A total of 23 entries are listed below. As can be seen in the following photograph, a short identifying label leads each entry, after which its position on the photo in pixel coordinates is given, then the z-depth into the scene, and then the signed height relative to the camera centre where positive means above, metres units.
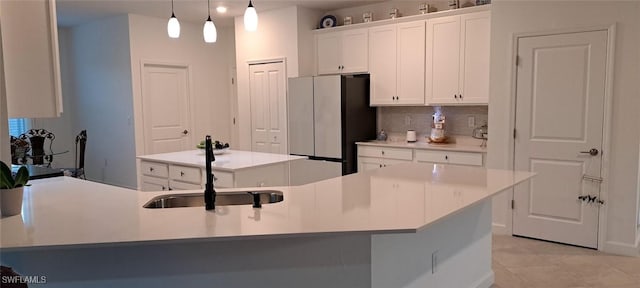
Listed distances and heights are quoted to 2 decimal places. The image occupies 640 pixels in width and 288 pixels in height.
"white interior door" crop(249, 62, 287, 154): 6.03 +0.02
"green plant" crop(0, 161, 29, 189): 1.90 -0.28
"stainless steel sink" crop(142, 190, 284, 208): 2.44 -0.48
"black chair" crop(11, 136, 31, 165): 5.47 -0.47
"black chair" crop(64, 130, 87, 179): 5.69 -0.63
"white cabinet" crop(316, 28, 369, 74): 5.41 +0.69
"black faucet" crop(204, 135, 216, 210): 2.09 -0.37
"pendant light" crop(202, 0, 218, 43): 3.61 +0.62
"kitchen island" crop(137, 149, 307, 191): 3.71 -0.53
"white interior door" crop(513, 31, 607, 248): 3.82 -0.23
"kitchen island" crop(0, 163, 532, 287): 1.72 -0.47
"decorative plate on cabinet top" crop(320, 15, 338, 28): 5.80 +1.10
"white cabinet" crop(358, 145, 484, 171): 4.52 -0.52
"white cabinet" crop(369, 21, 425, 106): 4.97 +0.50
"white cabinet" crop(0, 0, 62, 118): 2.05 +0.24
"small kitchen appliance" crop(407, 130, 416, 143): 5.25 -0.33
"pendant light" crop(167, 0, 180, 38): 3.69 +0.67
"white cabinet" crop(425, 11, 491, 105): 4.52 +0.49
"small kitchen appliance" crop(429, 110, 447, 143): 5.03 -0.25
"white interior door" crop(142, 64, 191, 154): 6.51 +0.03
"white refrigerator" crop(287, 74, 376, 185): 5.21 -0.16
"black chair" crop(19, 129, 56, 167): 5.66 -0.49
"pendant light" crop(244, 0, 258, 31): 3.36 +0.67
